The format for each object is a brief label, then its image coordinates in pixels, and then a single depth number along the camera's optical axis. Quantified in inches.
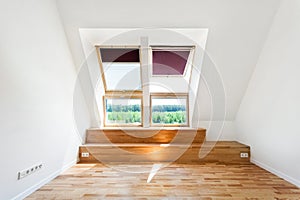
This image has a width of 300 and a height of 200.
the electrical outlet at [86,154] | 133.0
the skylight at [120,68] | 144.1
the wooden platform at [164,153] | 133.0
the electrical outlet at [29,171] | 76.2
